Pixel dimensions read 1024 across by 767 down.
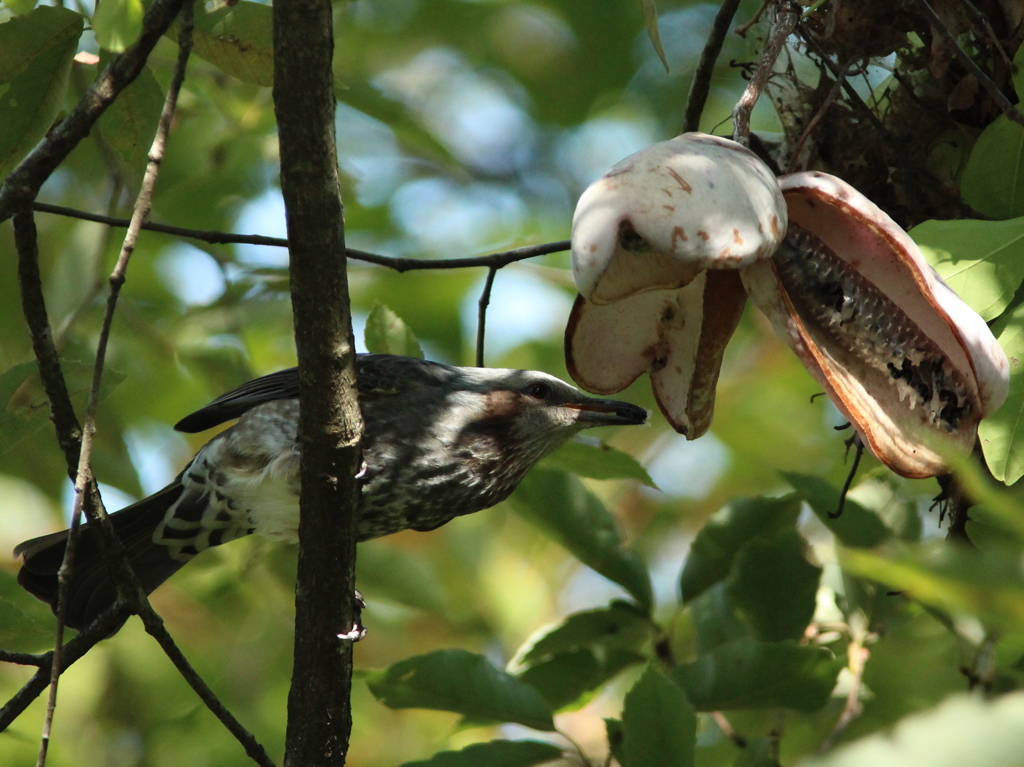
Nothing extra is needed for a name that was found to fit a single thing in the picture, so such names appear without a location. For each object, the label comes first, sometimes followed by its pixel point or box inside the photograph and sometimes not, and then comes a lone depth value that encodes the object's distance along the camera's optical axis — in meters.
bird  5.83
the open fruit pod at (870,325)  3.42
